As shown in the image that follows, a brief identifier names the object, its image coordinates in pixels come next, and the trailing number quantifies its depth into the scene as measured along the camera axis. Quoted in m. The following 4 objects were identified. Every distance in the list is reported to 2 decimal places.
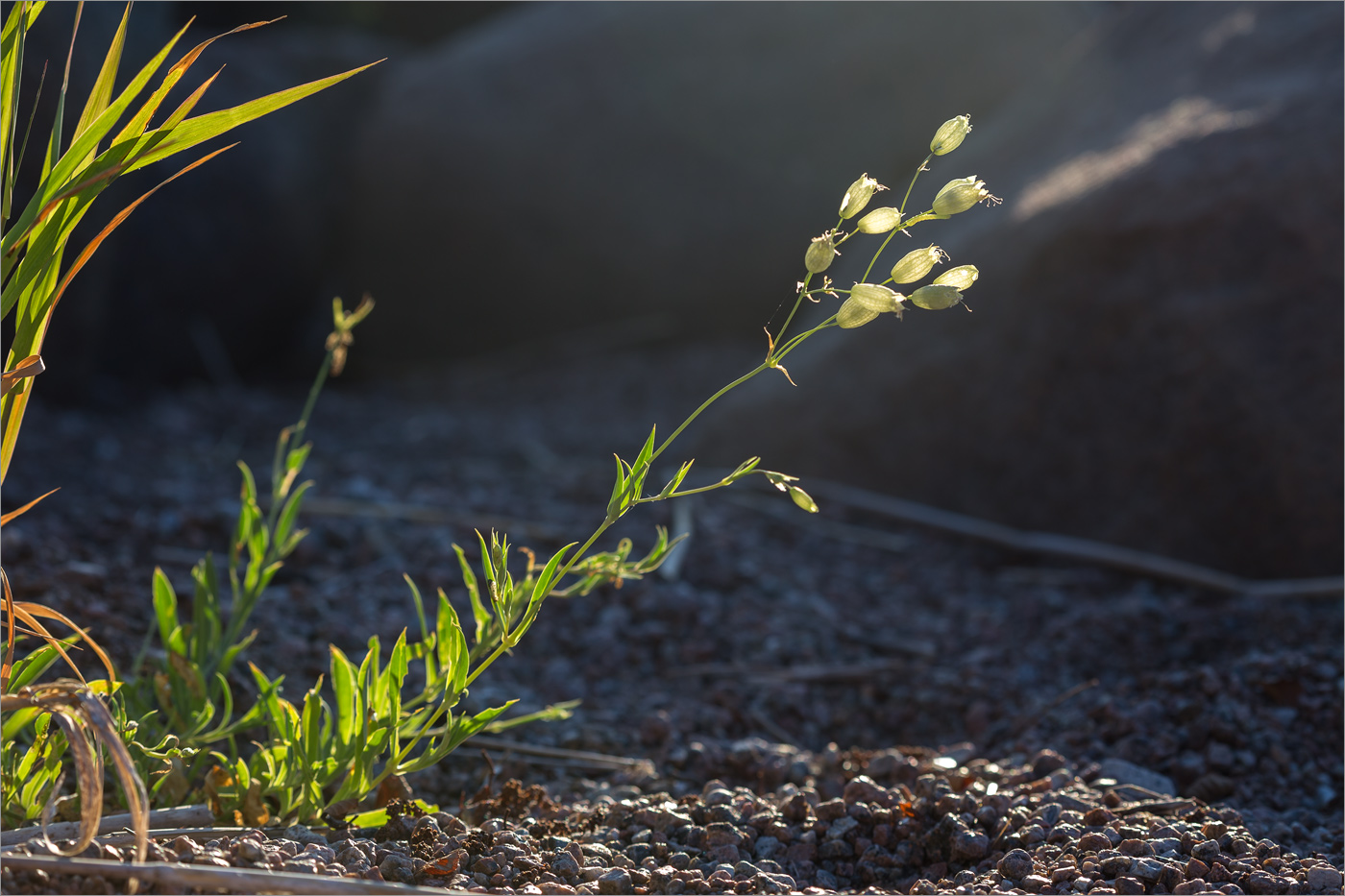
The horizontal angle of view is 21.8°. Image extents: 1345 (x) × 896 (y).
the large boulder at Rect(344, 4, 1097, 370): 5.01
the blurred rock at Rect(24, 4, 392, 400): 3.42
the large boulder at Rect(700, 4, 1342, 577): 2.04
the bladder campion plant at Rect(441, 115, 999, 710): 1.11
